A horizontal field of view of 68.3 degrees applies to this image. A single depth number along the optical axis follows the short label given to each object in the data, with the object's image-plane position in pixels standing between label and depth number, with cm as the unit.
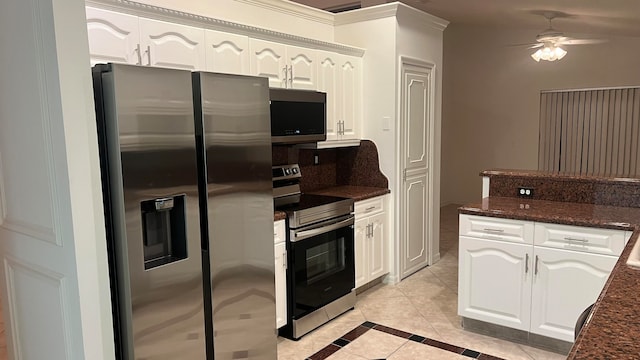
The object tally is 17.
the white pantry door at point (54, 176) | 178
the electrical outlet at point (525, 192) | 337
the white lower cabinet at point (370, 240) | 386
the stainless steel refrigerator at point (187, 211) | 201
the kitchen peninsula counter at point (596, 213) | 119
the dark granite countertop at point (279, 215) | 305
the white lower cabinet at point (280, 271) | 308
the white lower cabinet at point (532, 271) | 275
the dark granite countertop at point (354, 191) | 384
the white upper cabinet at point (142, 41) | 237
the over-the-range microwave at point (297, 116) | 326
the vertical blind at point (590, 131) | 634
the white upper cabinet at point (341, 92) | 386
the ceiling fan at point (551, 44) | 463
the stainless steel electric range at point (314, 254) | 320
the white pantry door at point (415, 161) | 427
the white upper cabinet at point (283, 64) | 325
